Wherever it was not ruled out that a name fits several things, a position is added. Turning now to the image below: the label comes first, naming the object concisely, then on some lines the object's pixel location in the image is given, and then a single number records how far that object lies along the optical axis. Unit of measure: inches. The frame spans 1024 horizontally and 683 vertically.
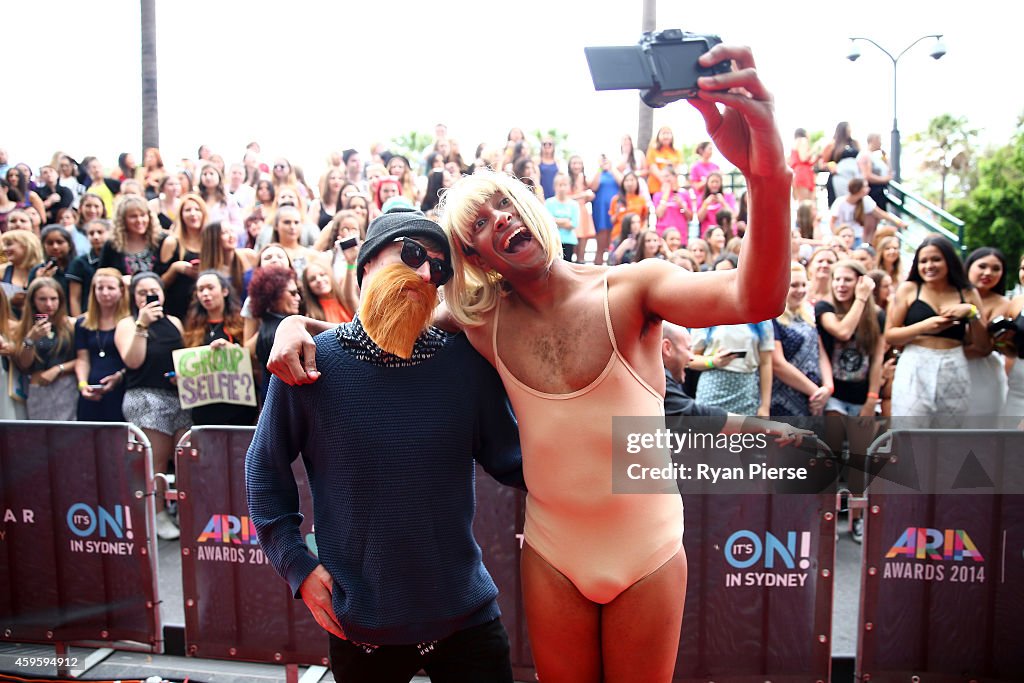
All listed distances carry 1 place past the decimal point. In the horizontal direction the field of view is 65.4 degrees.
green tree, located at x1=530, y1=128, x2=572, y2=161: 1657.0
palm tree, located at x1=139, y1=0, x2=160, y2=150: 545.0
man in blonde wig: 80.7
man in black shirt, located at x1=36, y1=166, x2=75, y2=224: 368.5
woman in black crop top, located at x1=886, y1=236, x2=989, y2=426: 207.3
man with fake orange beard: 79.5
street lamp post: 652.1
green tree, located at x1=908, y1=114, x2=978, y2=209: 1937.7
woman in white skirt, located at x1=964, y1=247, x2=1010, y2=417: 207.9
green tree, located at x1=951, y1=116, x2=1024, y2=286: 1023.6
